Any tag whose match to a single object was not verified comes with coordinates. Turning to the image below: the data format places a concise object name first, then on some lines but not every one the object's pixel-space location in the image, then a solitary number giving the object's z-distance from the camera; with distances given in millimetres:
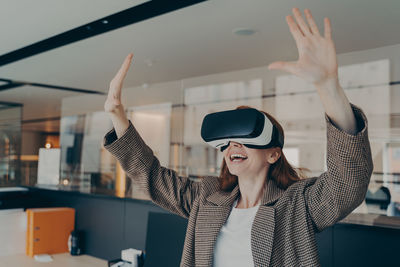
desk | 2193
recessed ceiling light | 3047
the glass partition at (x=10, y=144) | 5293
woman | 865
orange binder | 2426
